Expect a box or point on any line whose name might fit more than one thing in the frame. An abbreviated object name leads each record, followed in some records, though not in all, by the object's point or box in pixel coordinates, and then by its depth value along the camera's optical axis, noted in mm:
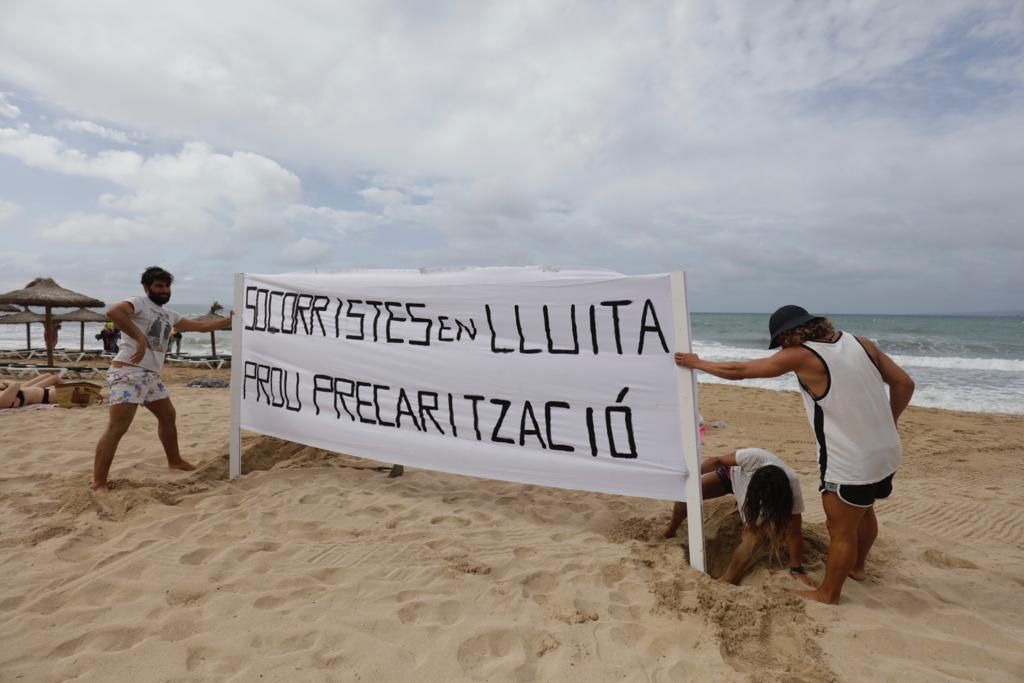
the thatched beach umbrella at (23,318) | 20344
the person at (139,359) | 4184
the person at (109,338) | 20016
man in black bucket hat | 2607
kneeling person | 3006
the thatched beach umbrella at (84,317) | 21203
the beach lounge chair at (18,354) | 18906
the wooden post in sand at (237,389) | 4766
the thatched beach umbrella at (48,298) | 14641
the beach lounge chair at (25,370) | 13141
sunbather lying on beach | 7180
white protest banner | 3225
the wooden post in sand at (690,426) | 3068
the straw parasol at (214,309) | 15814
